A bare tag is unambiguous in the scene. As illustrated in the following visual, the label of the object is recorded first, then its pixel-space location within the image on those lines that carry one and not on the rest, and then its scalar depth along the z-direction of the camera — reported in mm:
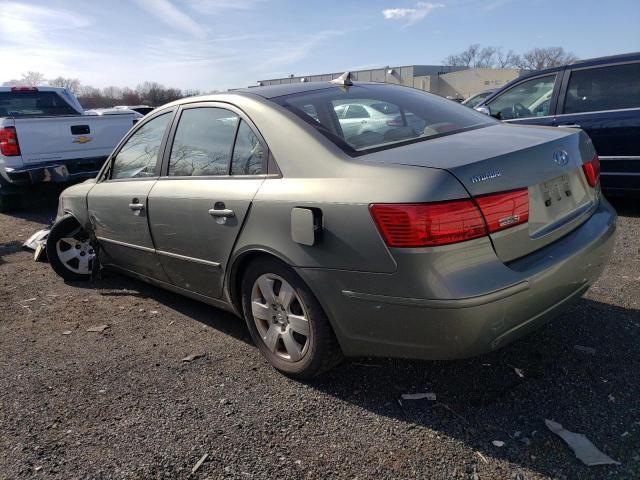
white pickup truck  7574
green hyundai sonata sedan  2273
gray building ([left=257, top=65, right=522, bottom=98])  65462
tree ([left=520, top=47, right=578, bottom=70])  94588
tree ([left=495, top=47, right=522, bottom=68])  98600
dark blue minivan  5871
